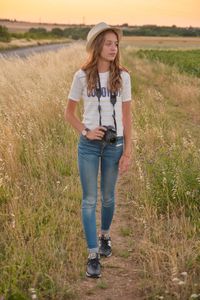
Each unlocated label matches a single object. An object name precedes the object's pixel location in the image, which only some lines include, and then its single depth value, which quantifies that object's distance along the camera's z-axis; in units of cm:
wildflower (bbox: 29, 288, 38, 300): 348
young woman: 409
